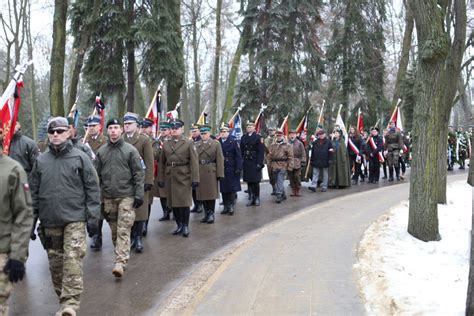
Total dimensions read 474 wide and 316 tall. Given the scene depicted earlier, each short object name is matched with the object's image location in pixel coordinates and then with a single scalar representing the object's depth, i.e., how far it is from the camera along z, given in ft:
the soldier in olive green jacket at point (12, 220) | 13.29
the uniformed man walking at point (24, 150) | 25.46
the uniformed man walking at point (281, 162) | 45.42
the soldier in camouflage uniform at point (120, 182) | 22.54
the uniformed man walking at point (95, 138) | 27.22
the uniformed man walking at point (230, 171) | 39.65
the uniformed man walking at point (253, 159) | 43.32
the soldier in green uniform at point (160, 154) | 32.89
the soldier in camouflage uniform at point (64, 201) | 17.16
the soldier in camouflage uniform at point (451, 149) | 75.00
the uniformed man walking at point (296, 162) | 49.14
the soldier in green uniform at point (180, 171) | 30.30
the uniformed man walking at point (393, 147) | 61.00
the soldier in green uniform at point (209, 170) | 35.29
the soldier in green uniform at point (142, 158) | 26.50
